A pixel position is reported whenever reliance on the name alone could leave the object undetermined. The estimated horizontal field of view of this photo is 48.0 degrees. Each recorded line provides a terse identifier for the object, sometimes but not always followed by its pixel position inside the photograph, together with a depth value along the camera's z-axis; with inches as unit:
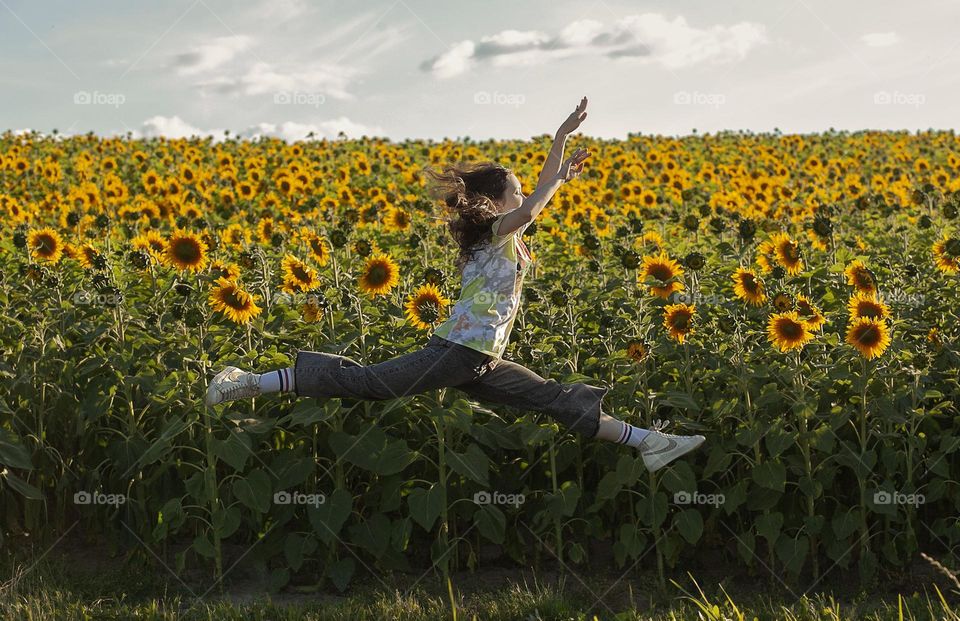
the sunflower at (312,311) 226.8
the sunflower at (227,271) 235.0
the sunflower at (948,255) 254.7
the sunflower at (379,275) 231.1
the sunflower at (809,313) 211.0
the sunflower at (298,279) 236.4
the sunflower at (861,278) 225.5
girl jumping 187.8
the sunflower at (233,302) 220.1
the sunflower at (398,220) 339.6
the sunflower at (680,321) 215.8
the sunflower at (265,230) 342.6
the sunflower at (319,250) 270.5
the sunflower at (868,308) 215.5
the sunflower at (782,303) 218.6
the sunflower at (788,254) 246.7
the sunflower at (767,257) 254.2
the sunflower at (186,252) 239.8
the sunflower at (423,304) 219.1
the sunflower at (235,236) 323.0
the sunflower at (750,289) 228.1
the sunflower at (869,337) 209.5
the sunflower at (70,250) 285.6
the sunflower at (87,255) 258.3
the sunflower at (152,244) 259.9
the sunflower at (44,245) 280.5
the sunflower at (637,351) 209.9
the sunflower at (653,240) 331.9
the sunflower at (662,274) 242.2
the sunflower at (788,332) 210.1
